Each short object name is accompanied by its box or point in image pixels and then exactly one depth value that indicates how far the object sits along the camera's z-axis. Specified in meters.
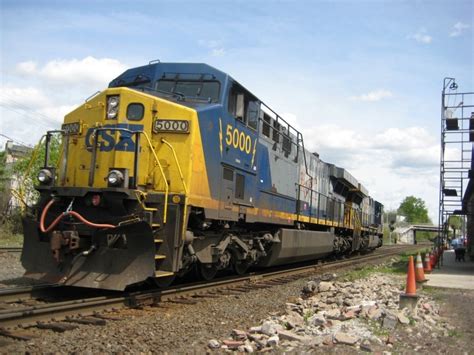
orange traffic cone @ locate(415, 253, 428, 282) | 10.27
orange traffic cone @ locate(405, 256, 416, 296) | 7.10
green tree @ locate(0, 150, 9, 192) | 24.49
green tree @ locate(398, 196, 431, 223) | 133.34
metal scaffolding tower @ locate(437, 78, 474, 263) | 16.61
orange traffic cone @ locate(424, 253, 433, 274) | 13.96
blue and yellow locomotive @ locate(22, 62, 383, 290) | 6.83
